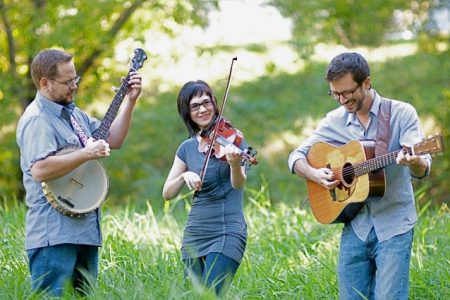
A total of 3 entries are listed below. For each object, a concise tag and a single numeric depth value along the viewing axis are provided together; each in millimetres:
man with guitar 8914
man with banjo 9180
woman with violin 9430
